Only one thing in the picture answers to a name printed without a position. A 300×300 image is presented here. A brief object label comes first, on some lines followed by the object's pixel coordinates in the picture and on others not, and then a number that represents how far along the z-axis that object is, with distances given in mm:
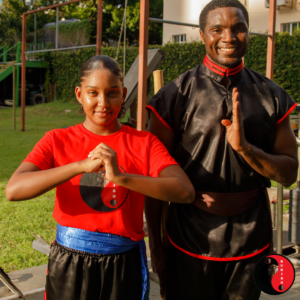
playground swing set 2617
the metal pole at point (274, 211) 3903
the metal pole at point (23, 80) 10688
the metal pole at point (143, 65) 3295
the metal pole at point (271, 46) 5475
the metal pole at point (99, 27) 6750
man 1572
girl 1488
